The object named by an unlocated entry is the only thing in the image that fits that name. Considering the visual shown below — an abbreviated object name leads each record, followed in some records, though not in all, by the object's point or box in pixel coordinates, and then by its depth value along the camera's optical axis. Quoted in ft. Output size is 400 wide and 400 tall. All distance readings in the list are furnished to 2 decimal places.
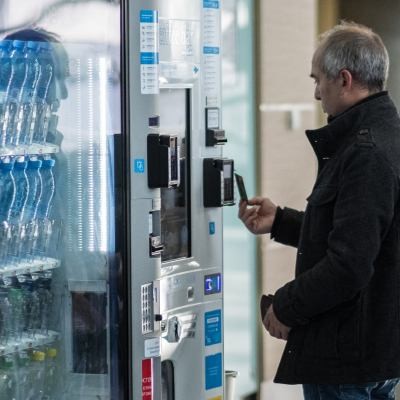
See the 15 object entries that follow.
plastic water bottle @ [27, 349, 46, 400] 21.38
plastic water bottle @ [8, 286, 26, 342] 20.69
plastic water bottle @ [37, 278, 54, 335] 21.33
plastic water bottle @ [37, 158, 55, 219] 21.18
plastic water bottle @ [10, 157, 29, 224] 20.74
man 20.33
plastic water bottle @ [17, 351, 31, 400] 21.23
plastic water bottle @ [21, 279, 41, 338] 21.02
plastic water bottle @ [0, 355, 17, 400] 20.94
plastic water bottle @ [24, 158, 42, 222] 20.94
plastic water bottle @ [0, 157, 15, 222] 20.32
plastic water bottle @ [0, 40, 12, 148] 19.99
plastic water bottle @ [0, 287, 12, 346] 20.38
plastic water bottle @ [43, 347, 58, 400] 21.66
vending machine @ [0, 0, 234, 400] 20.63
